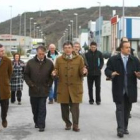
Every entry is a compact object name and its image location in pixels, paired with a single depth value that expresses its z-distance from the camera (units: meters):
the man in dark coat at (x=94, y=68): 14.09
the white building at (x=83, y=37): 119.38
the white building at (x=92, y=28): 103.50
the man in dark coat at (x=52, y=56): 13.86
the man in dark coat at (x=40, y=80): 9.62
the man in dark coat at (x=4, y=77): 9.30
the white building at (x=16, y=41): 92.62
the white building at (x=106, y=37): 83.97
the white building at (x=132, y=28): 64.69
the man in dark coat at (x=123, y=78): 8.98
